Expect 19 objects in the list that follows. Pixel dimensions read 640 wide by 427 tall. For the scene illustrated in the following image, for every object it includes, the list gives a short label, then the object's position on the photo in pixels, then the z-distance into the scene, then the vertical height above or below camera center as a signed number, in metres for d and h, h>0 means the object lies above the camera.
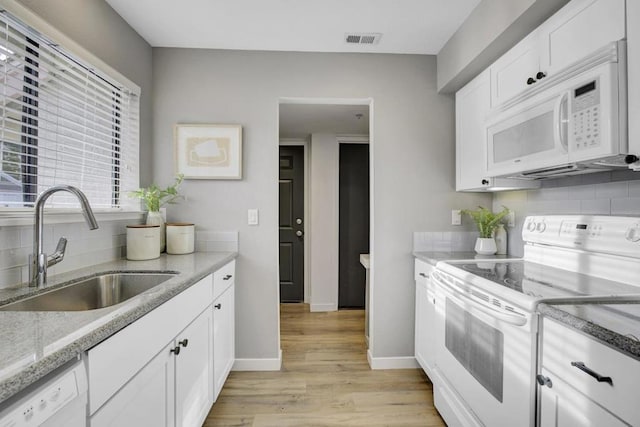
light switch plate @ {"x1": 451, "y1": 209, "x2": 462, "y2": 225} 2.47 -0.02
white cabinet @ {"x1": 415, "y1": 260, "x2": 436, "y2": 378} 2.09 -0.70
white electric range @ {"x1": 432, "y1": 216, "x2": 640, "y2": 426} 1.16 -0.34
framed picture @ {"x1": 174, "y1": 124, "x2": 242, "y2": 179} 2.35 +0.46
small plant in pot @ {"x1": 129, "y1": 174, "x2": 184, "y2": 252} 2.11 +0.10
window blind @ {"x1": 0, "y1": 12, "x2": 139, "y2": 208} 1.30 +0.44
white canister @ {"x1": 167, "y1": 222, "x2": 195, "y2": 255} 2.15 -0.16
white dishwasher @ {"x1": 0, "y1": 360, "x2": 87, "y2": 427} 0.60 -0.38
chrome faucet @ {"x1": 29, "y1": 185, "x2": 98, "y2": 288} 1.26 -0.08
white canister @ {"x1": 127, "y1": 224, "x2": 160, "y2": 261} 1.93 -0.17
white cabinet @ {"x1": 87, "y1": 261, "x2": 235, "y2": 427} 0.88 -0.53
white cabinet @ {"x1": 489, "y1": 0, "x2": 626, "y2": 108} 1.18 +0.73
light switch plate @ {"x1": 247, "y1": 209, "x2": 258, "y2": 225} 2.39 -0.01
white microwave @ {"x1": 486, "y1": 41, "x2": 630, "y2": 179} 1.14 +0.38
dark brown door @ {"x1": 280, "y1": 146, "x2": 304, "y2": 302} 4.23 -0.12
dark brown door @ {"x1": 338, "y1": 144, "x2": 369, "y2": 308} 4.13 -0.08
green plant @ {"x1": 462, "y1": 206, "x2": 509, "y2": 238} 2.27 -0.03
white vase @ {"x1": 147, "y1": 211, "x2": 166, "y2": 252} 2.14 -0.03
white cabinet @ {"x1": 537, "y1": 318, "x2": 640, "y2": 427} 0.79 -0.45
